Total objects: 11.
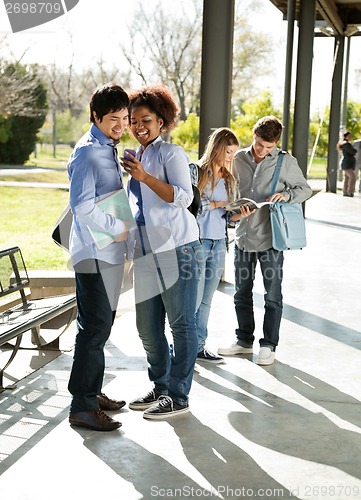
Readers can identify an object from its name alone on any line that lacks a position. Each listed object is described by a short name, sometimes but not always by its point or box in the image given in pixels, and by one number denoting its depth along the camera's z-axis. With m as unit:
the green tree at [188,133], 32.16
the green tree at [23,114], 36.16
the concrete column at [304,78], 12.46
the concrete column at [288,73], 11.38
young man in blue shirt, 3.28
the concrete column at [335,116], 18.62
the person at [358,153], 18.00
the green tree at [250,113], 33.22
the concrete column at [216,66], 6.64
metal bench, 3.99
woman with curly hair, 3.45
